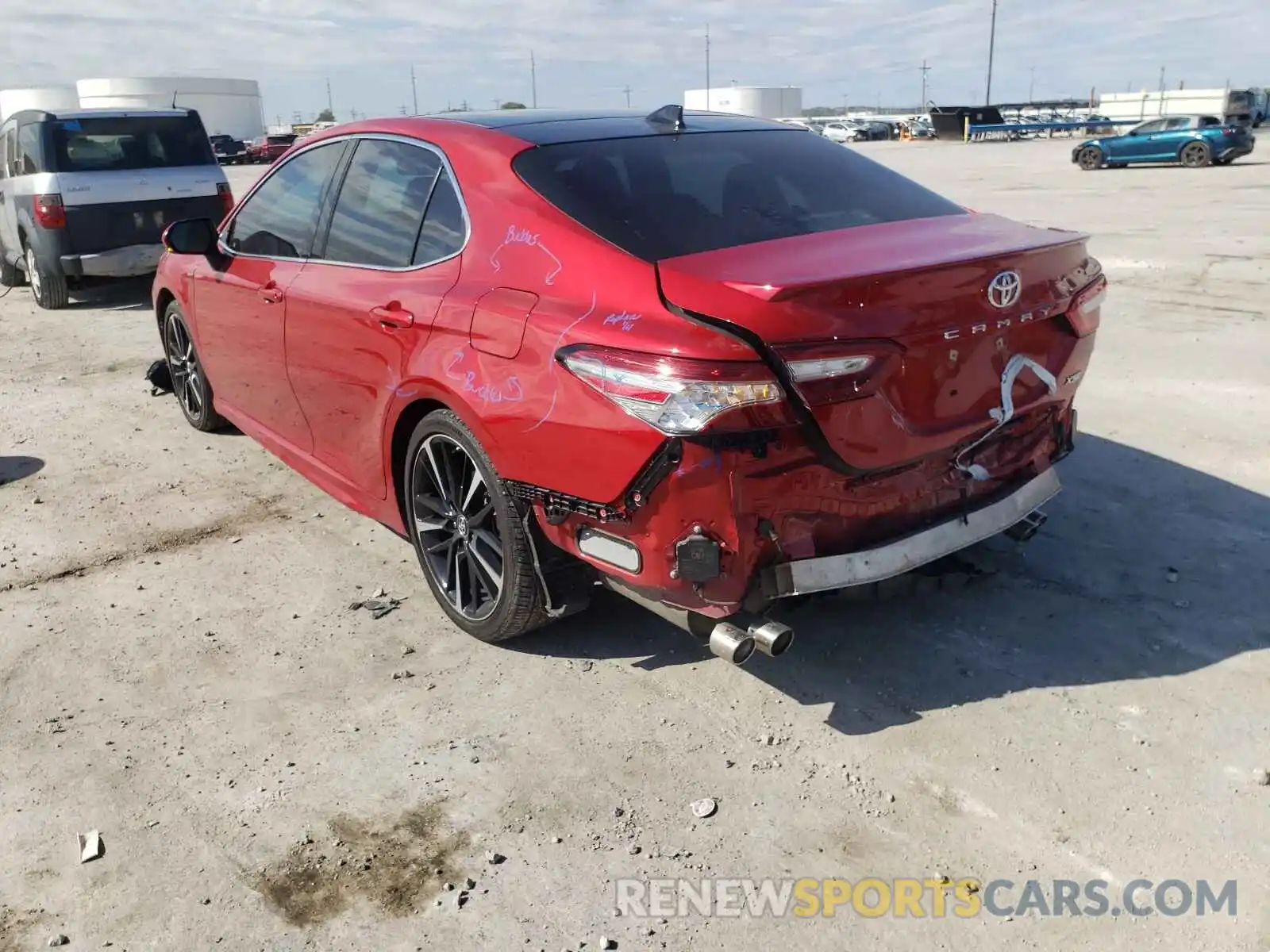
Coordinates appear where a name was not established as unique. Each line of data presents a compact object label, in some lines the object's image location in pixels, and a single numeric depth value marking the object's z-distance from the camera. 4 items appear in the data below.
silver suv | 10.14
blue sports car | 26.20
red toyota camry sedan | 2.66
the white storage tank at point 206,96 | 82.50
